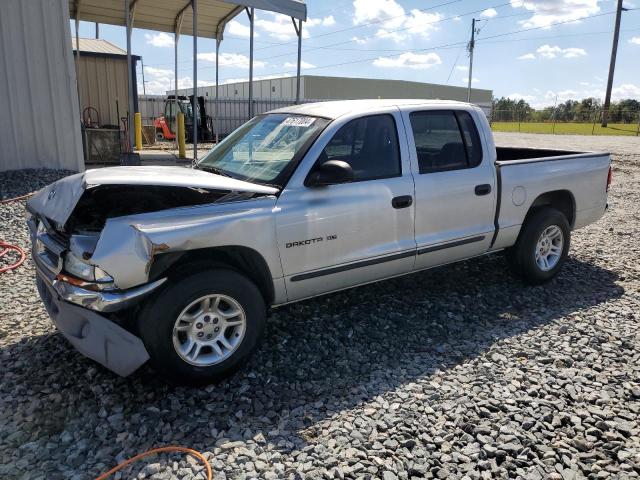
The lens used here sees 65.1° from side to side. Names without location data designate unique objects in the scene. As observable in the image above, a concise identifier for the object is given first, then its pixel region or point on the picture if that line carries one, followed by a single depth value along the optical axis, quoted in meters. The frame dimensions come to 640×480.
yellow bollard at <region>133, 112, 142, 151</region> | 16.45
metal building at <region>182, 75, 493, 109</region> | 46.06
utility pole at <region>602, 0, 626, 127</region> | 39.28
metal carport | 11.15
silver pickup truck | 3.04
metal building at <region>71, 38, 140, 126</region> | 18.70
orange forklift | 23.59
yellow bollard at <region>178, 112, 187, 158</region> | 13.73
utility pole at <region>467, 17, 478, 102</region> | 44.46
